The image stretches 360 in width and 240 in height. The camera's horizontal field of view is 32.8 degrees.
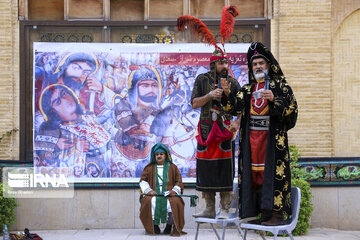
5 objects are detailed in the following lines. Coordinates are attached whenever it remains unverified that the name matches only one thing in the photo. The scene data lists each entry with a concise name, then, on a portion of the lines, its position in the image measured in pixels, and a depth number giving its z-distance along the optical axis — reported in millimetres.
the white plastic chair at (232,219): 6129
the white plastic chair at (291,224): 5402
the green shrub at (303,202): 9109
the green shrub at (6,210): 9391
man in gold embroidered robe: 5562
